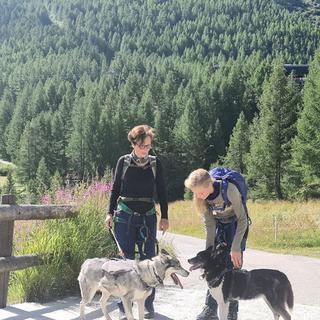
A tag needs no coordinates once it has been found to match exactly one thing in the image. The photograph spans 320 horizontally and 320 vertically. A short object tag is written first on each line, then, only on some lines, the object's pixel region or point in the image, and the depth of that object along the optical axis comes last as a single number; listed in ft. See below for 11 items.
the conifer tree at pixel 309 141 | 123.65
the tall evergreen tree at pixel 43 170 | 253.24
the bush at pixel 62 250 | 21.09
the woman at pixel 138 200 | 18.13
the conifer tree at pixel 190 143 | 244.63
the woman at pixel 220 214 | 16.48
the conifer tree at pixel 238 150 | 199.62
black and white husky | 16.33
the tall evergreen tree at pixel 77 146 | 275.59
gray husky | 15.74
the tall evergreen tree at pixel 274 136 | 152.66
